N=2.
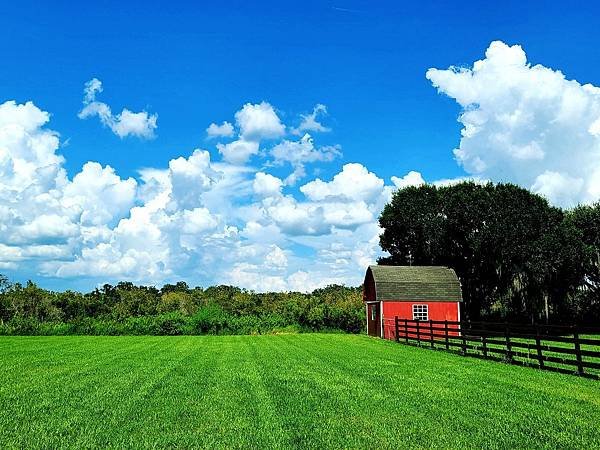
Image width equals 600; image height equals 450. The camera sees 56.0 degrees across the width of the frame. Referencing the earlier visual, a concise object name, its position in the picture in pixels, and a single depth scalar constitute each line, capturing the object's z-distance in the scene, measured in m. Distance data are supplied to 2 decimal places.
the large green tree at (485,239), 44.56
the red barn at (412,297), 38.62
